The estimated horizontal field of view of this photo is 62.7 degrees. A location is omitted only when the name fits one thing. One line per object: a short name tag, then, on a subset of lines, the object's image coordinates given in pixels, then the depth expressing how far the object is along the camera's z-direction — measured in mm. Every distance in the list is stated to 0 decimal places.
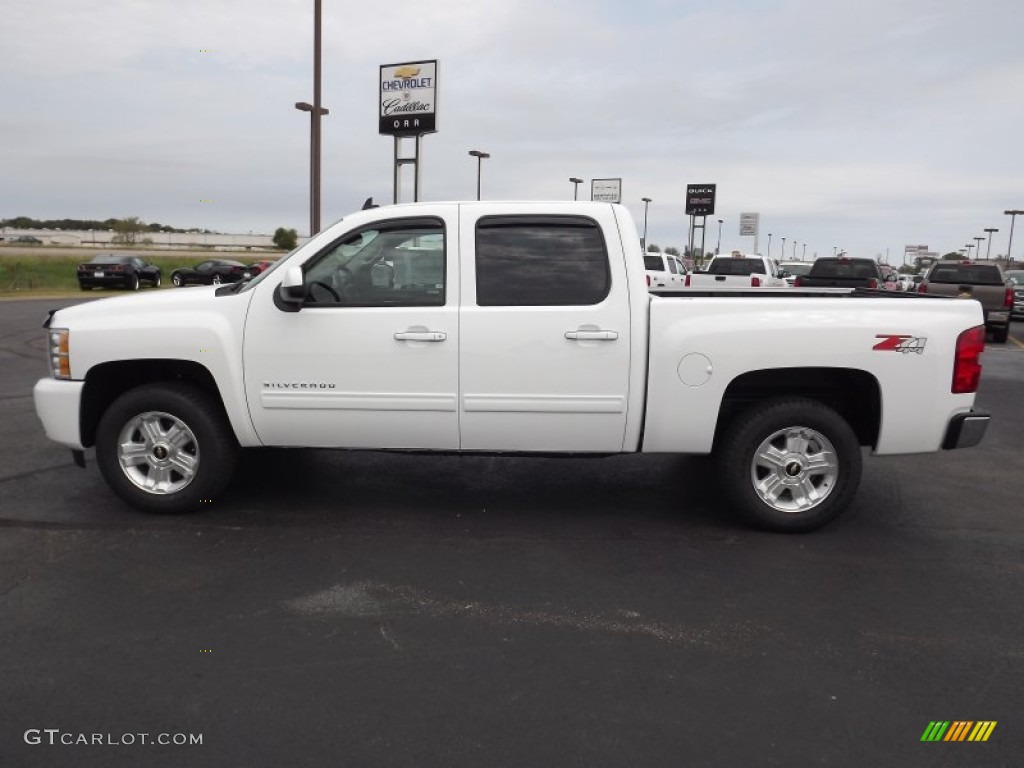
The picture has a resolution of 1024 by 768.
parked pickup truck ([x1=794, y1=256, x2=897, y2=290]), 19453
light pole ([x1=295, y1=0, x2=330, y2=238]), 19297
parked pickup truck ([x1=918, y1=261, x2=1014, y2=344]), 17984
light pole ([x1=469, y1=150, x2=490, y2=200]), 40469
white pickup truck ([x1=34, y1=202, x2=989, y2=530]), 4875
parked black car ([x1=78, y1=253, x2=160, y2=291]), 32938
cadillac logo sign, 25500
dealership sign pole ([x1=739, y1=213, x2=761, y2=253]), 57984
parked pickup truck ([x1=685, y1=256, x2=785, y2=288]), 24422
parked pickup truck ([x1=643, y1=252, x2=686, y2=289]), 24703
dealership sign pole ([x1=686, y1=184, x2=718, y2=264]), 63625
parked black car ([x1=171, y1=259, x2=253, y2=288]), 40750
